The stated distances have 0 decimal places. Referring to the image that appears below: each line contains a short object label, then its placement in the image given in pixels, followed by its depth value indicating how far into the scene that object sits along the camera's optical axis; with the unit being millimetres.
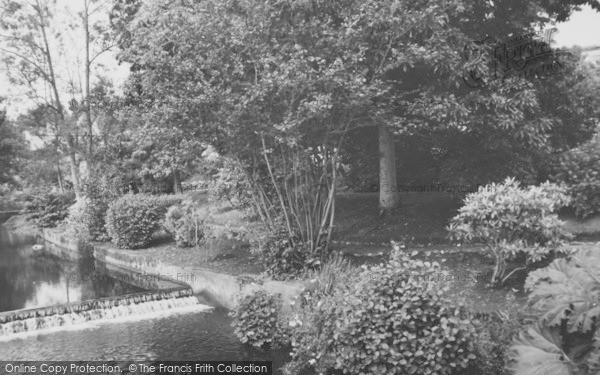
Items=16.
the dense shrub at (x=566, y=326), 3918
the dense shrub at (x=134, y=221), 14266
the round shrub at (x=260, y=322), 7273
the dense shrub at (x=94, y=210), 16594
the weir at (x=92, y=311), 8992
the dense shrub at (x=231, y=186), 10773
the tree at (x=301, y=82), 8328
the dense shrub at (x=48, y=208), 24297
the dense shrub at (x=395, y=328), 5117
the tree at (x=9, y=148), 30375
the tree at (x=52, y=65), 22719
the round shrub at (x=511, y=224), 6914
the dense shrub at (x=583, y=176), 9453
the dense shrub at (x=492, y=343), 5297
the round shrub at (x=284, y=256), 8828
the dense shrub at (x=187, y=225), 13375
